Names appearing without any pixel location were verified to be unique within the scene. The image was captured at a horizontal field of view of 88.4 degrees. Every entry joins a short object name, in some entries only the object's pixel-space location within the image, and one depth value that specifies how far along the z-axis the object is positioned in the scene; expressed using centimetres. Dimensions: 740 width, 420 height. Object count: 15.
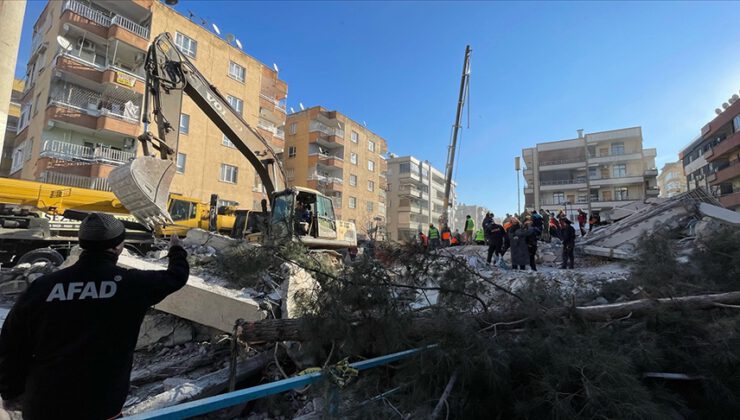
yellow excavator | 654
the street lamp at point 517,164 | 4362
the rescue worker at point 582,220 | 1535
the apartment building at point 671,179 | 6644
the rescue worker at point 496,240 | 967
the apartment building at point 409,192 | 5431
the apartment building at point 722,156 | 3089
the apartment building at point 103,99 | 1881
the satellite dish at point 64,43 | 1911
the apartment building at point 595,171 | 4450
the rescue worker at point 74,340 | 168
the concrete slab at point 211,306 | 450
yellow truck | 876
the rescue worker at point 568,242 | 938
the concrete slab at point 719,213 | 984
